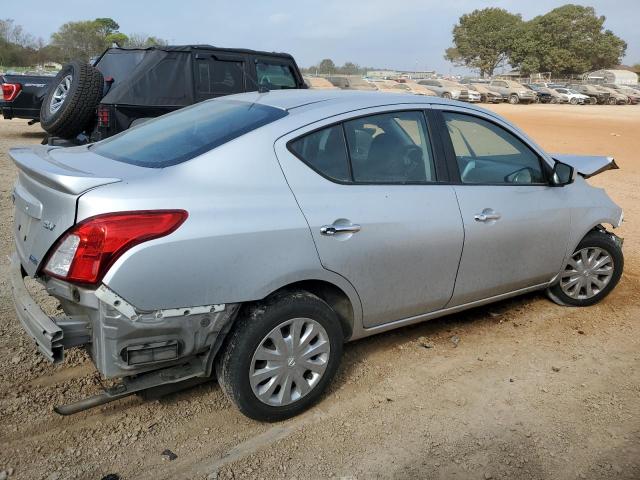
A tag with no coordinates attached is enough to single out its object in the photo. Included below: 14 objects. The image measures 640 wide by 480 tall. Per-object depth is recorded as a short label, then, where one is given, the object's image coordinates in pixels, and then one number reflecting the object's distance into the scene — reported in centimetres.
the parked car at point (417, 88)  3350
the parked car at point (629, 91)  4931
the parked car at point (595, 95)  4816
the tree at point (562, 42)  8538
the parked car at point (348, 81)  2436
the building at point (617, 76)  8175
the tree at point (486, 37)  8944
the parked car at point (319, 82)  2386
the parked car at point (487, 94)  4200
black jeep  817
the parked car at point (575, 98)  4669
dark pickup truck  1299
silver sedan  257
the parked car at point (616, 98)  4831
